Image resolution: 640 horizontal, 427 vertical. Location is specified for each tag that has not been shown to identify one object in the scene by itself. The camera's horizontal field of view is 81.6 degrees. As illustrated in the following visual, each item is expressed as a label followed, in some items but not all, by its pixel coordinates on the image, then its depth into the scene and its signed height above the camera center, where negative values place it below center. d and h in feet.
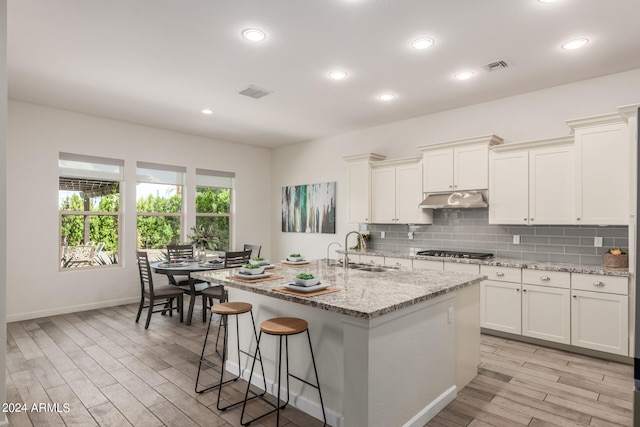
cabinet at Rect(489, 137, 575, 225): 13.04 +1.43
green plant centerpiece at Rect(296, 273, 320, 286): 7.97 -1.33
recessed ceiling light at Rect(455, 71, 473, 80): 12.84 +5.14
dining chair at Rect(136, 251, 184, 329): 15.71 -3.19
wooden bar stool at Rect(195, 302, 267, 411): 8.98 -2.45
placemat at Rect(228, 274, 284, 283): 9.15 -1.54
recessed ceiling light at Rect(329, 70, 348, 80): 12.89 +5.12
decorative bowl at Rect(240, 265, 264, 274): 9.51 -1.34
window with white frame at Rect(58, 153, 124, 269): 17.85 +0.38
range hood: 14.97 +0.85
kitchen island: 6.78 -2.59
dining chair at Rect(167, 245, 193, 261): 18.92 -1.74
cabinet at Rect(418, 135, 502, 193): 14.96 +2.39
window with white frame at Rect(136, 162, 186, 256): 20.16 +0.74
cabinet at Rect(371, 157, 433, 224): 17.33 +1.34
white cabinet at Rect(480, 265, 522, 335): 13.39 -2.92
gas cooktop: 15.02 -1.42
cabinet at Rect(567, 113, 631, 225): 11.66 +1.71
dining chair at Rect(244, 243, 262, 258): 20.84 -1.66
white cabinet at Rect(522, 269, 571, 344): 12.37 -2.88
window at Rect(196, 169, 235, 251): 22.74 +0.98
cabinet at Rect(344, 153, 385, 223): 19.01 +1.74
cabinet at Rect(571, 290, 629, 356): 11.34 -3.13
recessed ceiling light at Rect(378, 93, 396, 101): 15.16 +5.14
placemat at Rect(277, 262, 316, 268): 11.92 -1.51
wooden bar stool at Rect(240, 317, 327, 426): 7.56 -2.27
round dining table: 15.38 -2.13
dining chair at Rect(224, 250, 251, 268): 16.12 -1.80
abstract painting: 22.44 +0.71
